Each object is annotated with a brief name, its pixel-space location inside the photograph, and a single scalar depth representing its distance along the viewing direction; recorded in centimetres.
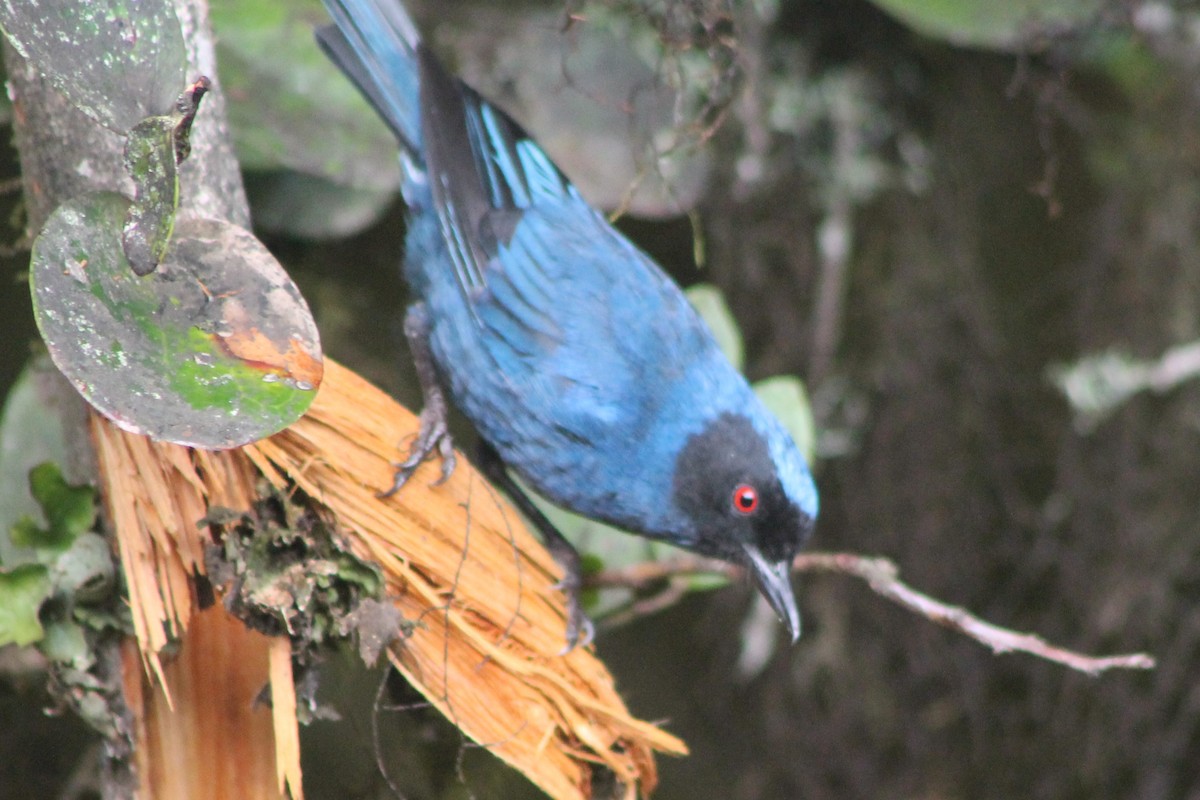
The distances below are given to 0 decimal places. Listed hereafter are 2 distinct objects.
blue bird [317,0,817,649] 339
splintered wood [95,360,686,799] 332
